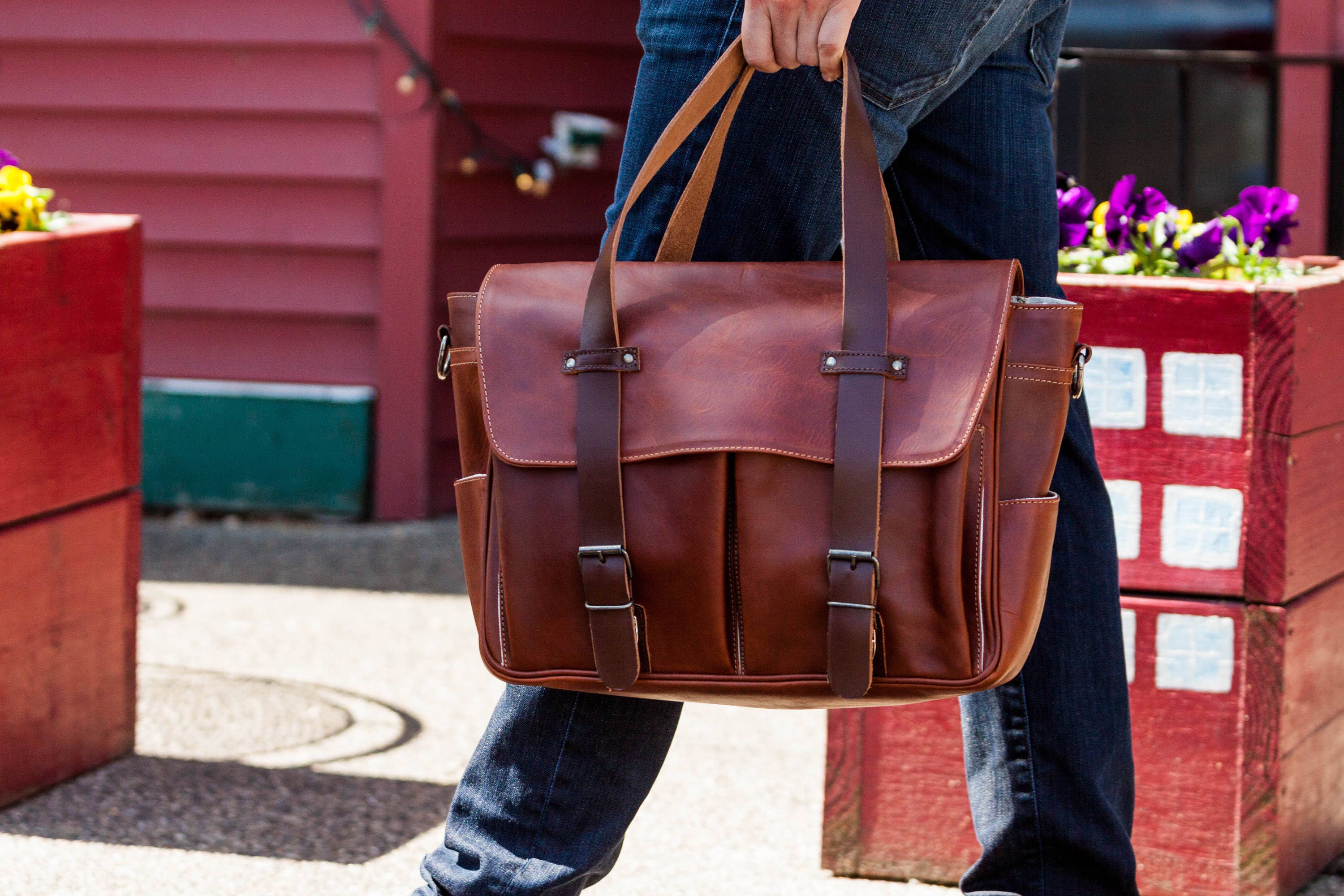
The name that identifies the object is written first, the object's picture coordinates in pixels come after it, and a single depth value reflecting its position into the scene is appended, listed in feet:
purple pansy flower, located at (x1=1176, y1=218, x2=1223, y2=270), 13.26
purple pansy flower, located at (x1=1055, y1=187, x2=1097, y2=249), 13.75
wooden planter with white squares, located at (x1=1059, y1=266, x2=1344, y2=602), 12.23
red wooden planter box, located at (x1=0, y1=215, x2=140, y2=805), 14.38
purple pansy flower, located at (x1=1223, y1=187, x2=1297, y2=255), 13.51
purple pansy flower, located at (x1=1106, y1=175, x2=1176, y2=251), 13.73
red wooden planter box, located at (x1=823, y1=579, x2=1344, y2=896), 12.52
